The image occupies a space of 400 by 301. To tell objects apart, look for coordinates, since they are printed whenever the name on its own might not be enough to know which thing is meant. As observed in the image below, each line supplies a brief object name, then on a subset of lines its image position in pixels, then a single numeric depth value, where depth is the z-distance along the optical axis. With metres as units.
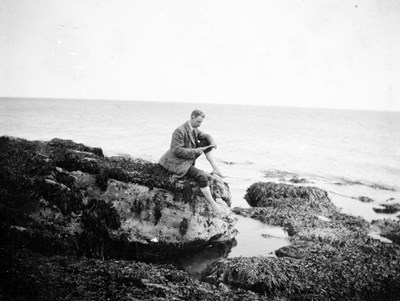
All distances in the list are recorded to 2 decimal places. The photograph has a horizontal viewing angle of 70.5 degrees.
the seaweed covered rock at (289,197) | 10.98
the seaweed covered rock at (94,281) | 4.38
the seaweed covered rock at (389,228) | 8.82
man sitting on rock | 7.16
